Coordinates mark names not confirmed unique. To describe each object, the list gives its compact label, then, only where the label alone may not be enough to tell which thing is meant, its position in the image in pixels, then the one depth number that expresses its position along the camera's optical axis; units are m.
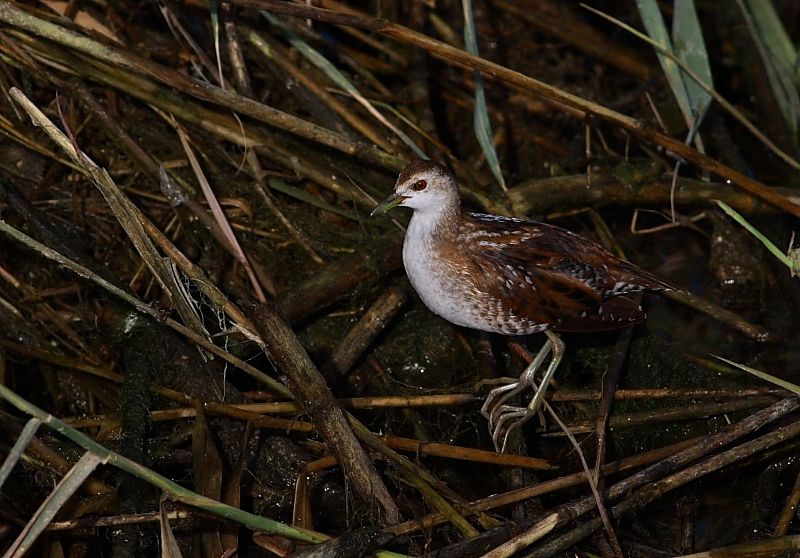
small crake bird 7.95
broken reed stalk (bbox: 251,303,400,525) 6.73
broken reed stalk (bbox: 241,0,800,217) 8.09
